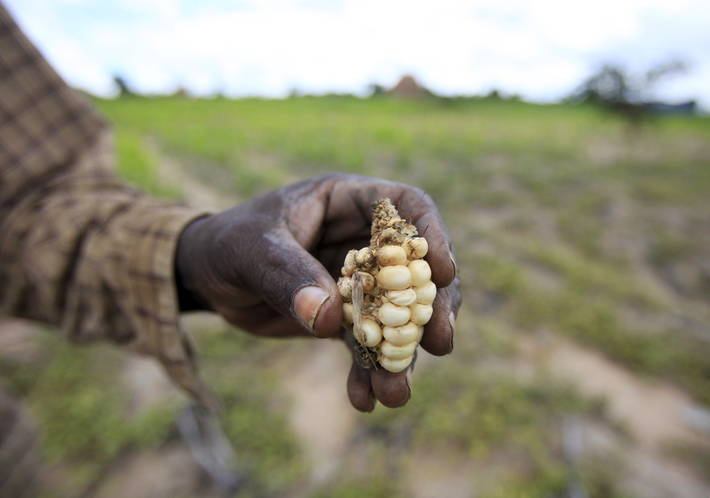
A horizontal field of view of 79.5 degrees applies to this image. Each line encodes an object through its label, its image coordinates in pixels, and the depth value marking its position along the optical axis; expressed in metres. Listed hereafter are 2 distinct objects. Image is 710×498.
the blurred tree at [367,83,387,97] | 28.82
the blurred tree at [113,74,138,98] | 24.84
